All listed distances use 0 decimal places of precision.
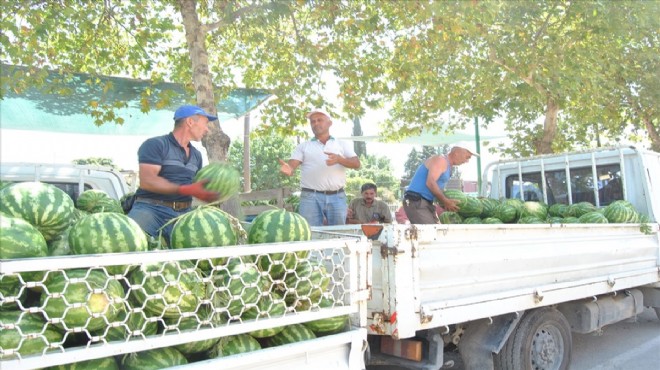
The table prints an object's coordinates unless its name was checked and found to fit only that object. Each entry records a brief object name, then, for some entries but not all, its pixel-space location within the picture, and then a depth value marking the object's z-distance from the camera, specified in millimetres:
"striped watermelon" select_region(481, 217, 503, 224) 6141
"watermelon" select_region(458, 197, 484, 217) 6547
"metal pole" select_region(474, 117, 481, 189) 15247
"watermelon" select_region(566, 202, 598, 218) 6566
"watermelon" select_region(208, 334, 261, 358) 2346
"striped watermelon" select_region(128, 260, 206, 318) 2188
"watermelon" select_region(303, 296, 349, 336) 2689
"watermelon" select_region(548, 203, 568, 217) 6765
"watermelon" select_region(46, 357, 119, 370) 2025
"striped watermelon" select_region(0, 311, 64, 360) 1874
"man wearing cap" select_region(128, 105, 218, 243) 3766
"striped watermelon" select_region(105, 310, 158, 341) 2103
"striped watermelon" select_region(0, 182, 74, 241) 2502
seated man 8320
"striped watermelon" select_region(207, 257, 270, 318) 2322
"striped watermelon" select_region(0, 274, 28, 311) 2074
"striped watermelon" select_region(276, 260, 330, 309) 2584
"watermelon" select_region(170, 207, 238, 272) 2598
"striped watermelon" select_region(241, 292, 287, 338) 2445
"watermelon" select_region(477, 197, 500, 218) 6578
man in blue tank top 5805
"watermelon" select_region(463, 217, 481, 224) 6398
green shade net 9031
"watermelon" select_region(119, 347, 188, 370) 2152
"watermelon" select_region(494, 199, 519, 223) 6480
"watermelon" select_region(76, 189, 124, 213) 3909
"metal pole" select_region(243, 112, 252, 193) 14004
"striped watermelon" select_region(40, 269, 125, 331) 2008
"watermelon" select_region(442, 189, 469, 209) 6465
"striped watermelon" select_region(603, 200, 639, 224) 6016
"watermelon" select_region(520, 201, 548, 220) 6547
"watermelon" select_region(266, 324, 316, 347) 2576
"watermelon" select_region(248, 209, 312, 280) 2670
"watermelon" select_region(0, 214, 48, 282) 2094
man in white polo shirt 5758
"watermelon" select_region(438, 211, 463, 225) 6477
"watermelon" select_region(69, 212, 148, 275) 2311
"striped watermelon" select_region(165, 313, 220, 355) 2277
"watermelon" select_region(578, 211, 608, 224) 5863
